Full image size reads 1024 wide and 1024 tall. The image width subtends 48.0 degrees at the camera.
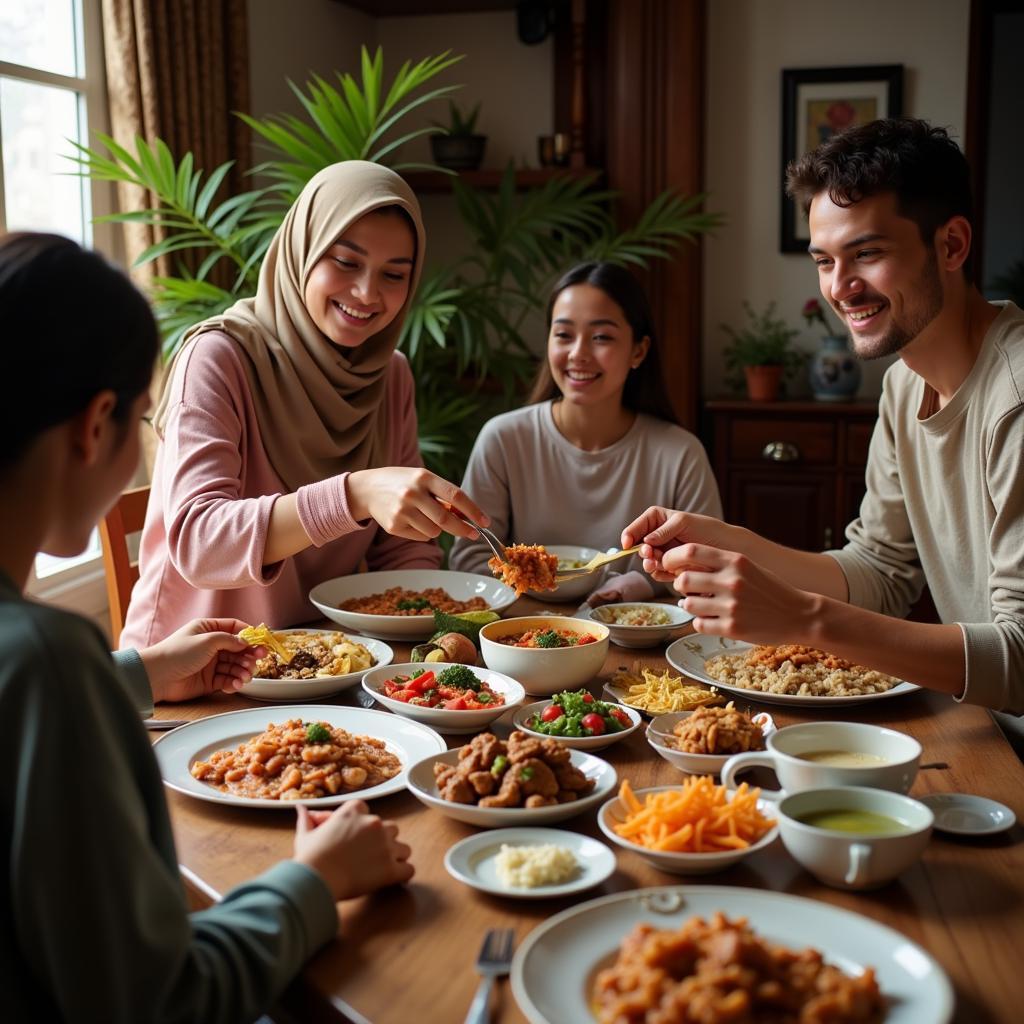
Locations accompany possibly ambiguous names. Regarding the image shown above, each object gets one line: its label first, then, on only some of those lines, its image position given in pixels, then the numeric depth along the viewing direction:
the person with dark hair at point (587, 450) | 3.14
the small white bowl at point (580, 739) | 1.55
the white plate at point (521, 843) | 1.18
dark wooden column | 4.93
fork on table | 0.98
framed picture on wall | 4.98
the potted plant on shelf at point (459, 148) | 5.00
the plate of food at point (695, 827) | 1.23
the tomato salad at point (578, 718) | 1.58
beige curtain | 3.67
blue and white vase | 4.88
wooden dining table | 1.04
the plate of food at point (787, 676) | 1.79
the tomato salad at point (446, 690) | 1.70
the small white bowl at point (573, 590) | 2.42
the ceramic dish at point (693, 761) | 1.47
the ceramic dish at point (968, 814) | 1.34
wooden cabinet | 4.80
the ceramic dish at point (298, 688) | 1.79
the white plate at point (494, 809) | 1.32
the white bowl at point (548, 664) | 1.79
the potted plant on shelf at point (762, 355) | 4.96
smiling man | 1.69
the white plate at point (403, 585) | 2.13
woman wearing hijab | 2.02
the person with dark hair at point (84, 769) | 0.89
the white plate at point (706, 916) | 0.98
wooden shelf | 4.89
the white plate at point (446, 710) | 1.64
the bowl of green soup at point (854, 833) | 1.17
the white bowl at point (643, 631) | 2.06
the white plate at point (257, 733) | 1.51
